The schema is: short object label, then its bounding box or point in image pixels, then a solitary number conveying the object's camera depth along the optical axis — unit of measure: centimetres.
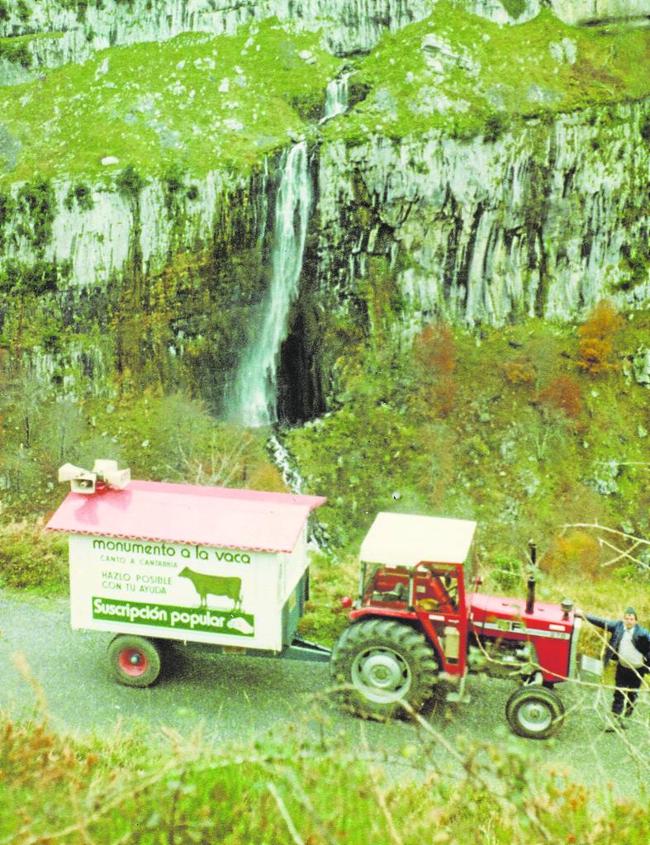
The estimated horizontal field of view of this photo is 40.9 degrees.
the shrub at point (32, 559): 1400
